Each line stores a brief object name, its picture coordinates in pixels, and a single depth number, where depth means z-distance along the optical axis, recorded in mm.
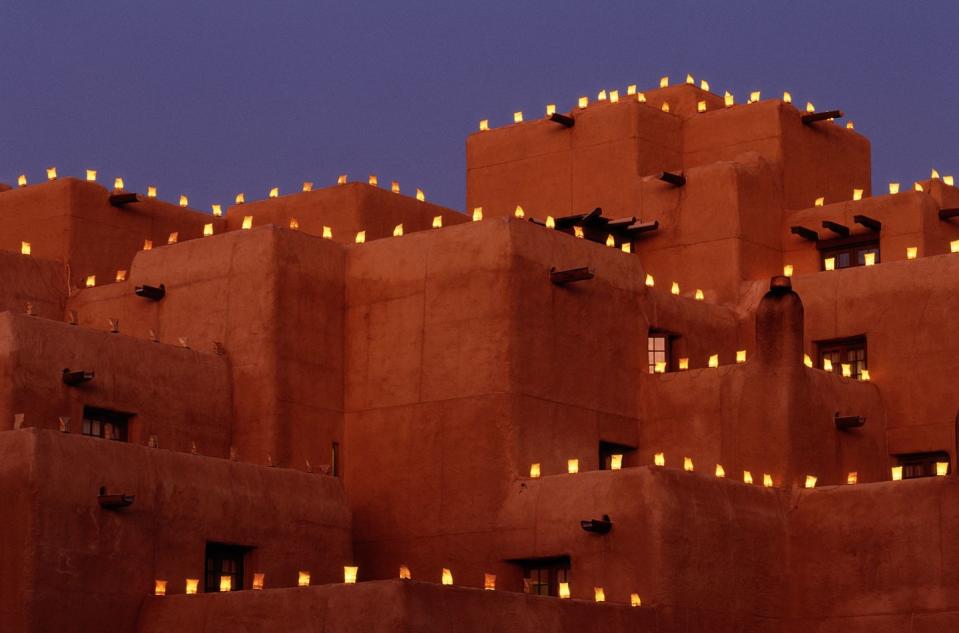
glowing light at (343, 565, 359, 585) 33062
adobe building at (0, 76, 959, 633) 32844
